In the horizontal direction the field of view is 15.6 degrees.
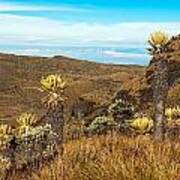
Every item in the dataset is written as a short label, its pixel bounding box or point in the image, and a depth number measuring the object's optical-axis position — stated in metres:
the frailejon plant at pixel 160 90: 15.89
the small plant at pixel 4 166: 12.19
